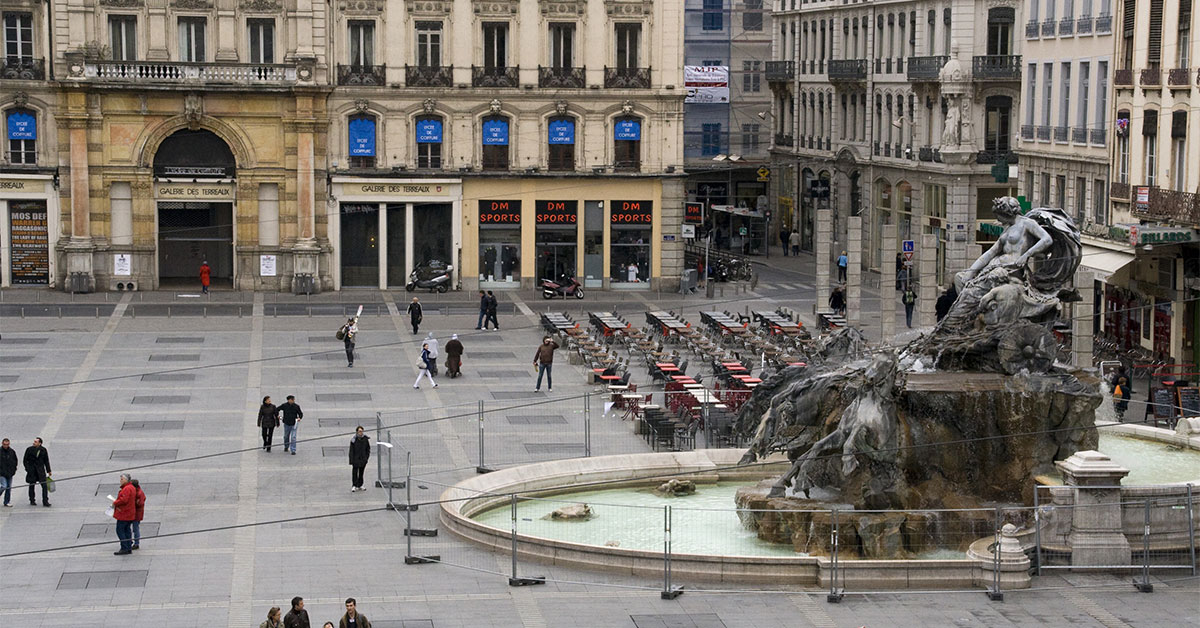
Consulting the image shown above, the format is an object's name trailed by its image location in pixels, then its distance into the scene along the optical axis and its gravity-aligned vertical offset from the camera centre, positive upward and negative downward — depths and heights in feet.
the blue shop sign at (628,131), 243.60 -1.32
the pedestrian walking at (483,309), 205.77 -19.04
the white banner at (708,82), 337.52 +6.29
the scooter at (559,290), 237.66 -19.79
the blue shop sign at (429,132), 240.73 -1.52
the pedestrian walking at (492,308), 204.95 -18.91
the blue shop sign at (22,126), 233.55 -1.01
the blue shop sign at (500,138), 242.17 -2.21
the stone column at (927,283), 181.68 -14.61
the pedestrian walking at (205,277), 233.55 -18.18
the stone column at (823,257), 206.39 -13.77
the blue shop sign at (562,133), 242.58 -1.58
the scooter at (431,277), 241.35 -18.66
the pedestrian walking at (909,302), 214.90 -19.05
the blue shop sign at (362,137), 239.71 -2.14
